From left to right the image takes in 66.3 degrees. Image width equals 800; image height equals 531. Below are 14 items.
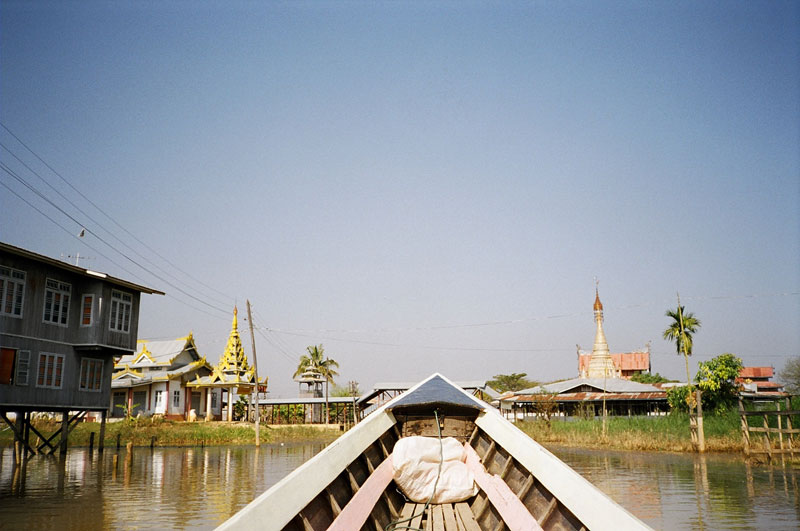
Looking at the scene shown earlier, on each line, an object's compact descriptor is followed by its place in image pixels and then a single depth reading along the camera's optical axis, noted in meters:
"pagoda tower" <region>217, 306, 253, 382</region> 52.44
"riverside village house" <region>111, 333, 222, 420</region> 47.31
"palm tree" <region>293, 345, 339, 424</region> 67.36
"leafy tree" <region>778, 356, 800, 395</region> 82.57
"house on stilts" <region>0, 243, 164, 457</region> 21.16
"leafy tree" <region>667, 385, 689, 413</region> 35.16
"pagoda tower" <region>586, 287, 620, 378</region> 67.94
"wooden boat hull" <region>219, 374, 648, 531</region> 3.78
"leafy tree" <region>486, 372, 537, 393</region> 81.76
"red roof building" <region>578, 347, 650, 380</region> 84.88
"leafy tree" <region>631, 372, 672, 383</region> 75.73
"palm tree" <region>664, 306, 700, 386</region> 36.66
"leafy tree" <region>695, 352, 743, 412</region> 32.84
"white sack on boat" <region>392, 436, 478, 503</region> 5.88
